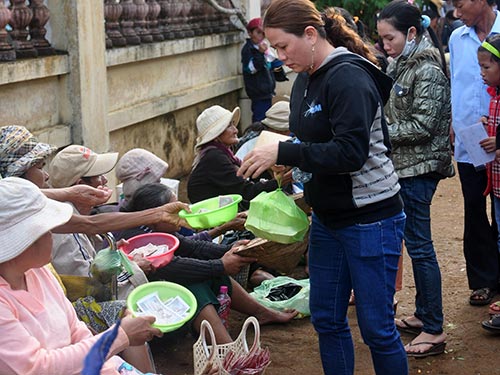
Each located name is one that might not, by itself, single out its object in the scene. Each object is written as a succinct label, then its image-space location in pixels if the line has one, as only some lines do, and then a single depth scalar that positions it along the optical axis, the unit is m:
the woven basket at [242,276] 6.17
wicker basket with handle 4.35
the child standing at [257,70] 11.94
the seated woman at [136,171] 5.72
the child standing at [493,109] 5.30
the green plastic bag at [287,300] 6.13
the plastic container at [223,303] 5.51
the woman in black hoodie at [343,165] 3.86
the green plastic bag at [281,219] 4.82
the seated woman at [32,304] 3.16
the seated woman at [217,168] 6.50
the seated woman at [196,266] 5.27
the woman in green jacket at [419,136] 5.27
